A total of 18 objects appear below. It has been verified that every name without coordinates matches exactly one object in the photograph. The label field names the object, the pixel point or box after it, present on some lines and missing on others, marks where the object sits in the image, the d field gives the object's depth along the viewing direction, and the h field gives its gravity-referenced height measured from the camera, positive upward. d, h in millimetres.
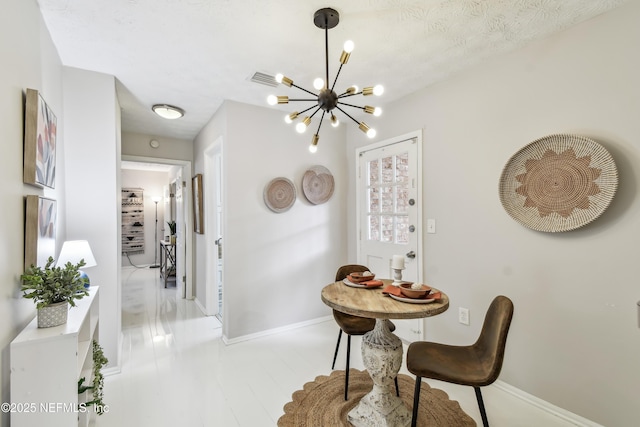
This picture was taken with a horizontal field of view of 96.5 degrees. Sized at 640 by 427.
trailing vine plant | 1610 -1012
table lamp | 1847 -242
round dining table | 1605 -877
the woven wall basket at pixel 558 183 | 1652 +194
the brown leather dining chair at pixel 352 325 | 1991 -823
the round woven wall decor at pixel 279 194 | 3090 +231
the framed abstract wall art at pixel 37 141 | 1428 +402
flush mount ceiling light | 3009 +1134
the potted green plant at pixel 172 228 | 5871 -245
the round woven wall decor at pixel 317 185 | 3352 +368
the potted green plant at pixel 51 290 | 1330 -352
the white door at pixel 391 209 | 2771 +61
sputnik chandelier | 1595 +708
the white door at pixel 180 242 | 4512 -437
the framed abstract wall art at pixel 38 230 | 1432 -71
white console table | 1182 -683
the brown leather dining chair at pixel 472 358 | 1452 -824
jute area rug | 1781 -1284
